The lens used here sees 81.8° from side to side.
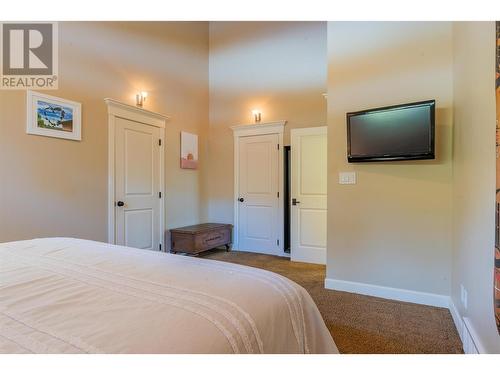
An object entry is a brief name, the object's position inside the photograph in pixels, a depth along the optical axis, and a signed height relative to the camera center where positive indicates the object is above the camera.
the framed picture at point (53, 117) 2.70 +0.68
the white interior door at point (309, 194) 4.00 -0.11
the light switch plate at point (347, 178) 2.80 +0.08
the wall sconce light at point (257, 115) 4.67 +1.16
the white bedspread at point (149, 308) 0.69 -0.36
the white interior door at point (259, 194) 4.54 -0.13
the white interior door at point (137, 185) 3.58 +0.01
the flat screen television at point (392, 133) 2.31 +0.46
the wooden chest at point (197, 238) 4.09 -0.77
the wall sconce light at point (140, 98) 3.80 +1.17
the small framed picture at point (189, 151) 4.55 +0.57
